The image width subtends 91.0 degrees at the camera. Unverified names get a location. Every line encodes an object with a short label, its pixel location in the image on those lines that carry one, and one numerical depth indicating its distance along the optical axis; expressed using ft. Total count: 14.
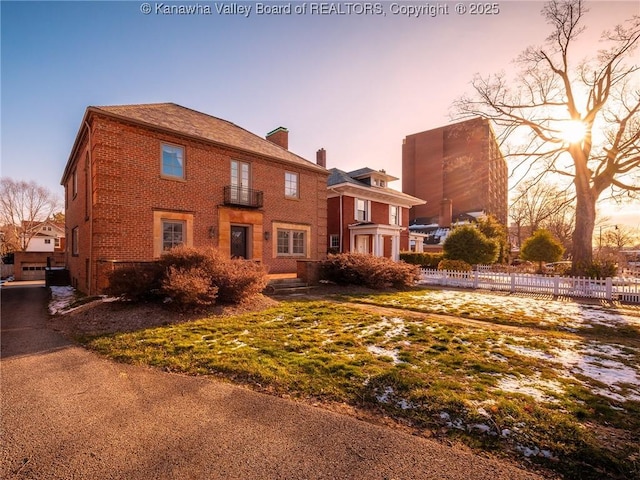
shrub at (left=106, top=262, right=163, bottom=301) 26.96
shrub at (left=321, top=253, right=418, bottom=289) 44.83
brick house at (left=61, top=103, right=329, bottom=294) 37.17
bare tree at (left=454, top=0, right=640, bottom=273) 50.01
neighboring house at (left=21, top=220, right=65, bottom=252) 141.18
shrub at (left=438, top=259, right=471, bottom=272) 60.70
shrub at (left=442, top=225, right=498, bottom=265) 67.31
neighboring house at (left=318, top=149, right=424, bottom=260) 73.92
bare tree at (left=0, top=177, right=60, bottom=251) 134.62
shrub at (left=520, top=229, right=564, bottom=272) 80.12
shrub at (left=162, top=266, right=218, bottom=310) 25.66
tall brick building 166.71
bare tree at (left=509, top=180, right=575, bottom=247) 57.04
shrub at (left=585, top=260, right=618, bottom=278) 46.32
